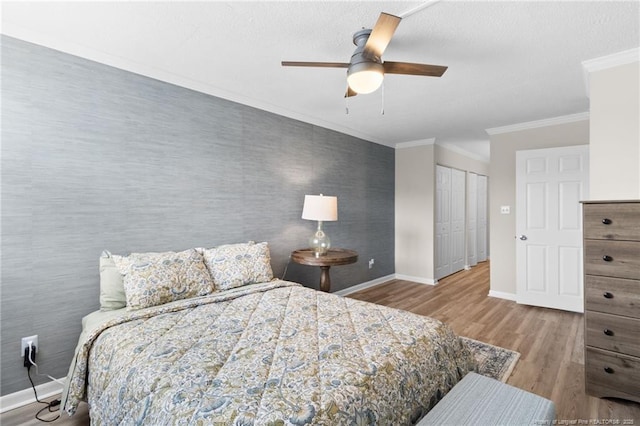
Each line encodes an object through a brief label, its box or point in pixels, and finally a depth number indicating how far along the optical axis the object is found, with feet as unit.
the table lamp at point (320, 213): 10.78
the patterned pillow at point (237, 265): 8.13
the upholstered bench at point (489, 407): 3.85
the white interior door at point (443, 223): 17.15
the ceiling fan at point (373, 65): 5.10
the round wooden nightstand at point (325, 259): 10.21
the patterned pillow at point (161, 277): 6.59
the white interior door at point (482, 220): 22.22
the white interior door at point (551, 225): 11.82
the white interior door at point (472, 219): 20.71
